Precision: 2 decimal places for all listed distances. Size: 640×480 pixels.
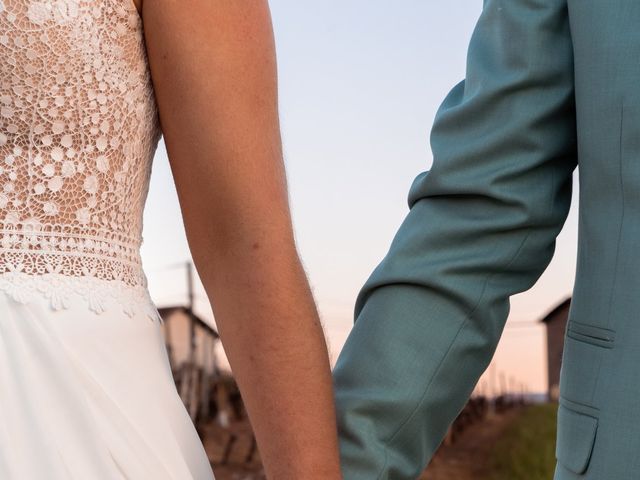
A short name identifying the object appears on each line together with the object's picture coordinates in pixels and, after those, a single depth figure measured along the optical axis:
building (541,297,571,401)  66.75
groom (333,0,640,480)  2.05
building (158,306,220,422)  27.94
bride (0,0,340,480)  1.62
